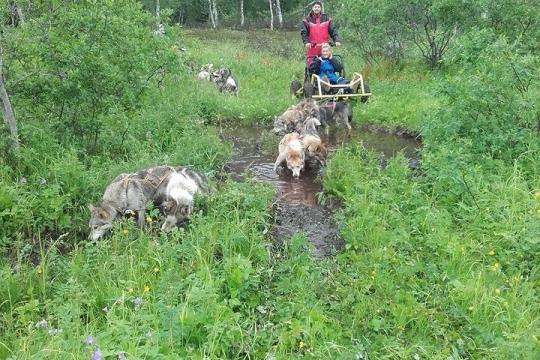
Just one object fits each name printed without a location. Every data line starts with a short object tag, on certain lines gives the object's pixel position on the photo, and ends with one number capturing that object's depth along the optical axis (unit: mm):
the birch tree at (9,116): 6676
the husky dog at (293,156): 7887
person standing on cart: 12094
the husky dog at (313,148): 8227
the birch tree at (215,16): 38747
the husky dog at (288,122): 9883
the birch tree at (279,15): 38344
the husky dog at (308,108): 10127
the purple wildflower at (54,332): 3480
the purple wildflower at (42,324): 3587
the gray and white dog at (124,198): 5523
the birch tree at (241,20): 38872
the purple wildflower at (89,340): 3219
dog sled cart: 10984
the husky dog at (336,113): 10508
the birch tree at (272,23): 37512
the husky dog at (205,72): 14133
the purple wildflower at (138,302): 3961
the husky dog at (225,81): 13617
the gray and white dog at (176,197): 5746
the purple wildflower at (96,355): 2991
